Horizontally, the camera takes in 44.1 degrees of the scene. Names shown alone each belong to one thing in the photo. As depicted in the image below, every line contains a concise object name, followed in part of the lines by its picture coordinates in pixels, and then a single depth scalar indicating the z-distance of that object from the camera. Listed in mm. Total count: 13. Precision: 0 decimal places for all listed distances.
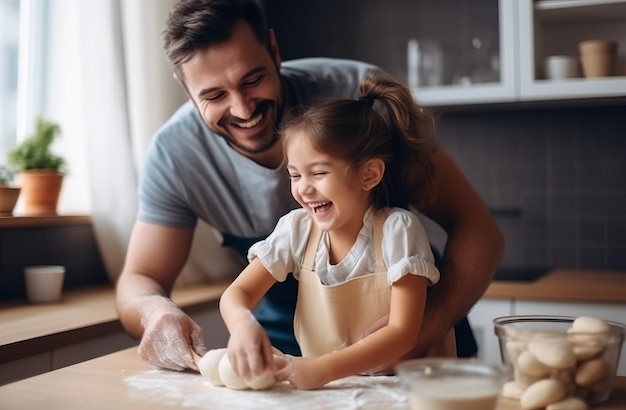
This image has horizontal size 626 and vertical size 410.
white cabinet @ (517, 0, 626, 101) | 2404
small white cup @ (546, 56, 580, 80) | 2430
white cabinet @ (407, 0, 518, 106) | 2480
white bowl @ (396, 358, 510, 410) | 844
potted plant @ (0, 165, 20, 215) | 2035
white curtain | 2293
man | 1317
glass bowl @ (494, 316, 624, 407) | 911
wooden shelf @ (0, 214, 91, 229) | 2002
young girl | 1061
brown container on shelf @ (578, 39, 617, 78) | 2387
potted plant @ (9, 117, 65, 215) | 2172
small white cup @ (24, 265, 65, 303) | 2035
